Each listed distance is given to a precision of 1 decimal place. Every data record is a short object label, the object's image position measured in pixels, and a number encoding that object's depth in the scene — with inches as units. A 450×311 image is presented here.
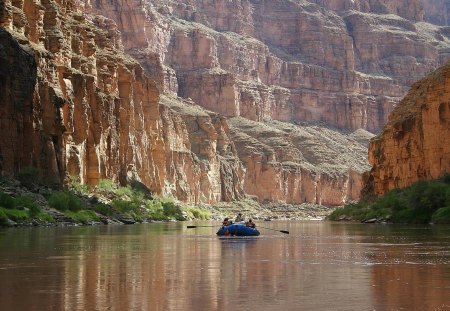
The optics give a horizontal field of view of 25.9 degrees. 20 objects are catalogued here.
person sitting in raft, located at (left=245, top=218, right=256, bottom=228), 2536.4
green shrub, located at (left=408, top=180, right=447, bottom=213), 3506.4
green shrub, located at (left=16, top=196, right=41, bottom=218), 3115.2
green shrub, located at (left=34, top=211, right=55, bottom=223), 3139.8
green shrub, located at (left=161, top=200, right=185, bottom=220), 5499.5
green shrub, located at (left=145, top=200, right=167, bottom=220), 5103.3
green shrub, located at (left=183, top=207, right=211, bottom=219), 6323.8
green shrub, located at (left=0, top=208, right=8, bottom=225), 2778.1
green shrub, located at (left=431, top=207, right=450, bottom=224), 3245.6
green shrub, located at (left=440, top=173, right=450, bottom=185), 3830.0
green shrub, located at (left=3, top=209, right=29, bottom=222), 2901.1
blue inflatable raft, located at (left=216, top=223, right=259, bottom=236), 2409.0
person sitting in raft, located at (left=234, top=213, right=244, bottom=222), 2645.2
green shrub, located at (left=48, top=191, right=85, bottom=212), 3528.5
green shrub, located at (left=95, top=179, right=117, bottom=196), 4928.6
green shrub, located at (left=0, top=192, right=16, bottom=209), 3006.9
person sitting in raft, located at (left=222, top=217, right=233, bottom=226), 2501.2
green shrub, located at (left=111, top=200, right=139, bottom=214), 4532.0
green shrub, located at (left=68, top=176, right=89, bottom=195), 4374.5
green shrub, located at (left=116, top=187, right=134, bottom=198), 5188.0
